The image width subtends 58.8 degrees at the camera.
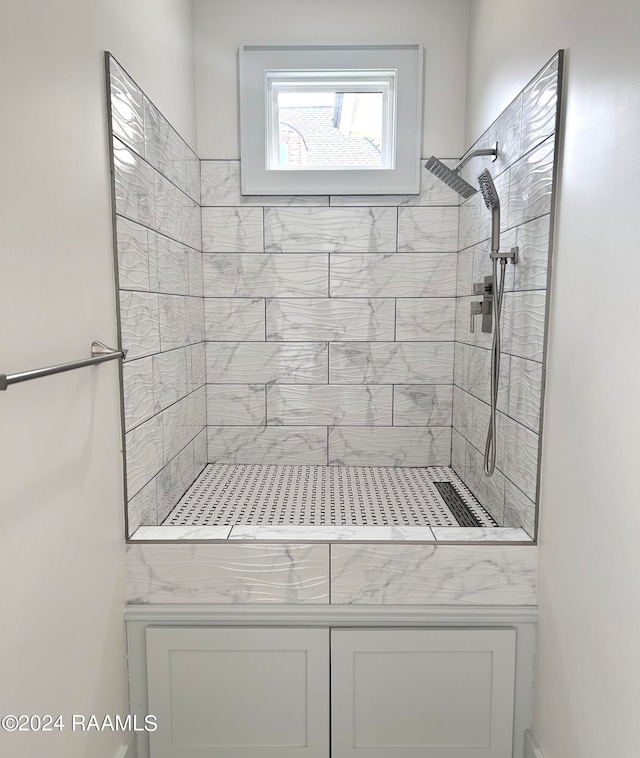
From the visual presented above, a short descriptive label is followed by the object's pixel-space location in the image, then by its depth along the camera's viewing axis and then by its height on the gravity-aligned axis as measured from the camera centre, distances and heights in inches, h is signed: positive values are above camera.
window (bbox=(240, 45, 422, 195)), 93.6 +31.1
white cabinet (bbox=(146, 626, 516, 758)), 64.3 -44.1
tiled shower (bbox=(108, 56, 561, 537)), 87.1 -5.0
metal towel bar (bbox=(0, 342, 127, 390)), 35.0 -4.9
